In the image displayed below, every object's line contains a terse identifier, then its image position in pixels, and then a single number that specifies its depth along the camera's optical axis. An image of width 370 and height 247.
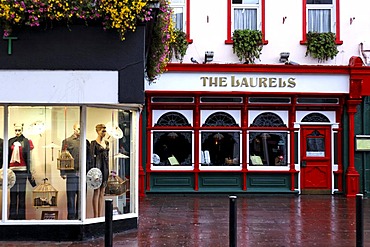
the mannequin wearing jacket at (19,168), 9.27
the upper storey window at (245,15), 16.28
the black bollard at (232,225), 7.57
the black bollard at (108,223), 7.17
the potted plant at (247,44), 15.99
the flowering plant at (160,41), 10.13
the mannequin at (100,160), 9.52
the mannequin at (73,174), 9.31
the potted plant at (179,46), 15.85
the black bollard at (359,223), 7.85
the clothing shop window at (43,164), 9.30
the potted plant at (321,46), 16.05
